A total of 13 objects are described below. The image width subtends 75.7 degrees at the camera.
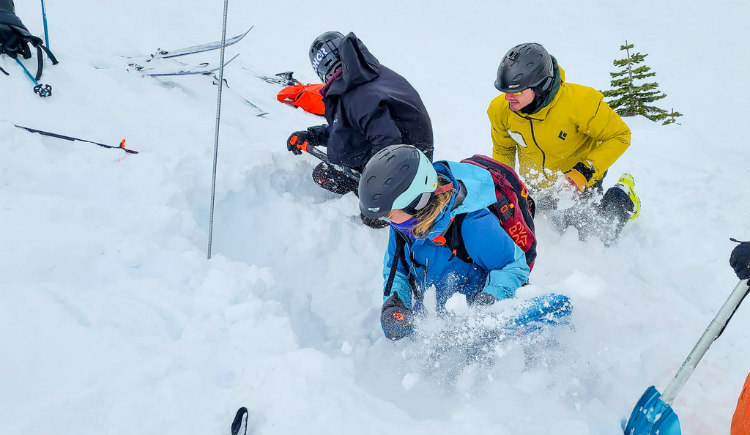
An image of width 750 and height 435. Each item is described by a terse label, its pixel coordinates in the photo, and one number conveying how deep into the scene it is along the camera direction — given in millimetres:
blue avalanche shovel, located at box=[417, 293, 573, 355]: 2723
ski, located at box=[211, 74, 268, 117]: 6044
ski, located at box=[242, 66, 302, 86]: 7750
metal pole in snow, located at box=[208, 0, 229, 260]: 3432
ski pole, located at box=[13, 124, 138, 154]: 3797
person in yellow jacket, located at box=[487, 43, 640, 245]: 3711
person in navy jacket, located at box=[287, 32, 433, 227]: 3744
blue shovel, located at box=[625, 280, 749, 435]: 2277
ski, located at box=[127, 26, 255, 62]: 5859
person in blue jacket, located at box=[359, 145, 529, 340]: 2463
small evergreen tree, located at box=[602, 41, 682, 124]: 10031
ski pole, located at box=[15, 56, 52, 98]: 4323
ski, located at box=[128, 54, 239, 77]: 5445
